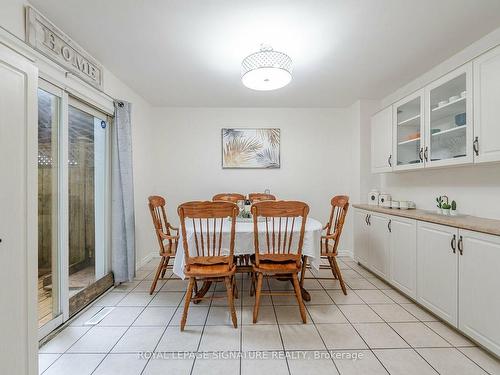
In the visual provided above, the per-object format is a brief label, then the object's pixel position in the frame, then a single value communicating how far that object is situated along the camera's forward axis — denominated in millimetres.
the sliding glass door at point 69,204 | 1975
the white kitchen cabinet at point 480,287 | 1582
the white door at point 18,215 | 1165
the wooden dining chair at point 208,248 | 1872
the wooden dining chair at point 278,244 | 1957
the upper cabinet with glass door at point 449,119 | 2027
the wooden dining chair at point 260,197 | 3479
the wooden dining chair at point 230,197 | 3533
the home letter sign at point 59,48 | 1715
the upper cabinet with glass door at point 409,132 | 2600
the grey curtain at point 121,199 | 2734
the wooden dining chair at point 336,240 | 2504
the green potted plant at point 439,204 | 2391
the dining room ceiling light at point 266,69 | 1969
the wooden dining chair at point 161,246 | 2584
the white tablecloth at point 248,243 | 2088
